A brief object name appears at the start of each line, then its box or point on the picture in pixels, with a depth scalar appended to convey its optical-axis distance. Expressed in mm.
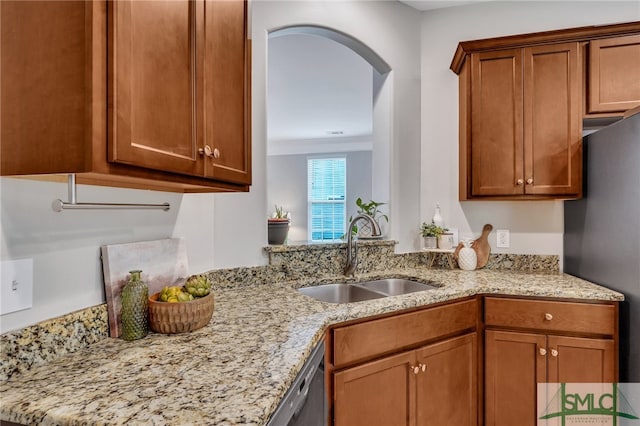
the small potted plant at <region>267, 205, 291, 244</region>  2098
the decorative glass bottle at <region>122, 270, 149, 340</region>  1149
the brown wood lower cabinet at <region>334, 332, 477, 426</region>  1493
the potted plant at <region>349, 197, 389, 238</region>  2389
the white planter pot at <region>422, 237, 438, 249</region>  2500
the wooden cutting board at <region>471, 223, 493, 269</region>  2443
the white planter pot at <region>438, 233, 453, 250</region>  2490
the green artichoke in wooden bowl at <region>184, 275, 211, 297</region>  1262
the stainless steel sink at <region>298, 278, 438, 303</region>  2031
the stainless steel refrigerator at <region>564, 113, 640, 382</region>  1687
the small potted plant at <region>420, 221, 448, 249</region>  2490
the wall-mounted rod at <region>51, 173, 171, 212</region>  916
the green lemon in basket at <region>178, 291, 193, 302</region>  1221
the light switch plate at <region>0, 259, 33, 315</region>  885
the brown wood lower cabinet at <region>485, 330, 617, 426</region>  1788
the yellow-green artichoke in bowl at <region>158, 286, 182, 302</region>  1216
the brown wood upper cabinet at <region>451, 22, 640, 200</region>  2041
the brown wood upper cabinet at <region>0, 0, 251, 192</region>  763
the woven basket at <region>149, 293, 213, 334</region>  1177
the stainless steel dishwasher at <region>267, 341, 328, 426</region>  890
